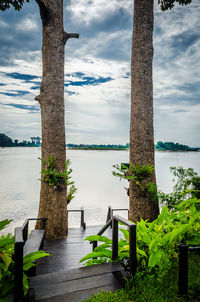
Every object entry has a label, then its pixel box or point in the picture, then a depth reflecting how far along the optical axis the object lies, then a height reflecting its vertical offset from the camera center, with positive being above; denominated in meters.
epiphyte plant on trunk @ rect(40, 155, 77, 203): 6.70 -0.86
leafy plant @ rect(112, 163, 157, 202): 6.49 -0.82
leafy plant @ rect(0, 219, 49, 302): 2.28 -1.34
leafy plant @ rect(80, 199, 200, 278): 2.75 -1.33
